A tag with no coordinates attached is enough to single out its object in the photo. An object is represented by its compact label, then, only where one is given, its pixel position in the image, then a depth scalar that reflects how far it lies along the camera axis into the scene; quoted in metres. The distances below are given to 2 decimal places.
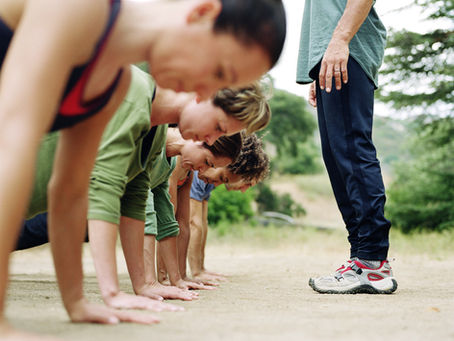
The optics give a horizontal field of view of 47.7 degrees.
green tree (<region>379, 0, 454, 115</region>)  10.95
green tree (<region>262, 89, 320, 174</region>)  18.86
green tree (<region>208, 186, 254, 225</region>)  12.56
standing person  2.95
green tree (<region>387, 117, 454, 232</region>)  11.44
